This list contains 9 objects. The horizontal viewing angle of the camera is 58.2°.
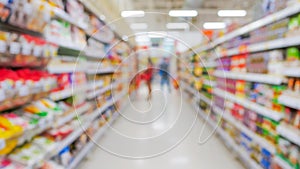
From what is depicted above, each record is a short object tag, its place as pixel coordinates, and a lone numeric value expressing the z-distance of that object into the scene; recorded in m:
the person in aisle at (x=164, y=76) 10.37
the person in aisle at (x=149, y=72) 7.68
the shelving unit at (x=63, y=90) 1.82
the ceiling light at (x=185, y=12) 10.45
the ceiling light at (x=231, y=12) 10.79
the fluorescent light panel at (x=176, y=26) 14.03
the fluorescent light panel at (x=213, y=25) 13.54
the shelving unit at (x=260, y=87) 2.15
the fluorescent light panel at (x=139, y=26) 14.73
